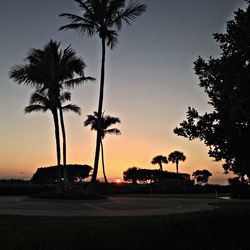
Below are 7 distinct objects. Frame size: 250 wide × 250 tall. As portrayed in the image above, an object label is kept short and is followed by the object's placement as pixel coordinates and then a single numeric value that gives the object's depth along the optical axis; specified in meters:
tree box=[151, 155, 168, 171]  74.50
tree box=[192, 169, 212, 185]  81.35
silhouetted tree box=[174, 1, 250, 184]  5.62
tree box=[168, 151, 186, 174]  75.66
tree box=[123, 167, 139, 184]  63.57
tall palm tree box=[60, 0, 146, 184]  19.89
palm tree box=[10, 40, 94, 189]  18.93
